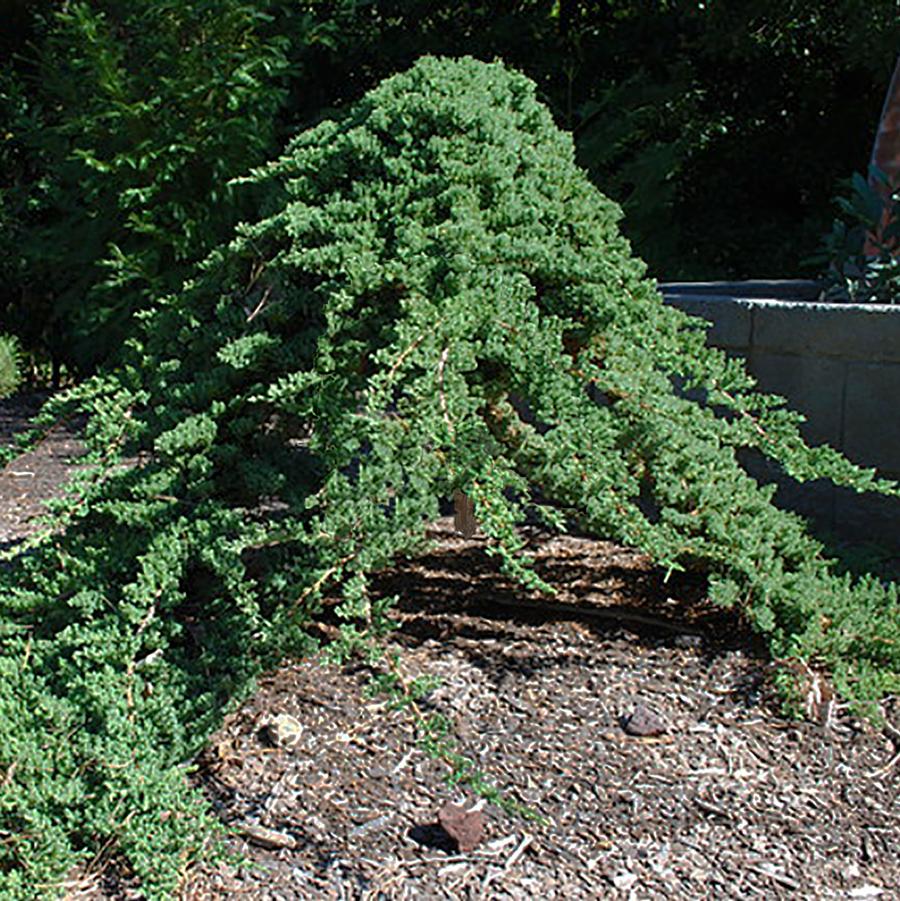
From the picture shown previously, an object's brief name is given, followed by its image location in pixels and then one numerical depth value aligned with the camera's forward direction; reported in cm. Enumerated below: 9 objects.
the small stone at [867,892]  259
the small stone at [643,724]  304
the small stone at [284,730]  298
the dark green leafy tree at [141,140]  774
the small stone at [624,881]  258
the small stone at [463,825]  264
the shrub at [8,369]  841
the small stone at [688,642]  344
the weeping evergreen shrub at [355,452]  274
